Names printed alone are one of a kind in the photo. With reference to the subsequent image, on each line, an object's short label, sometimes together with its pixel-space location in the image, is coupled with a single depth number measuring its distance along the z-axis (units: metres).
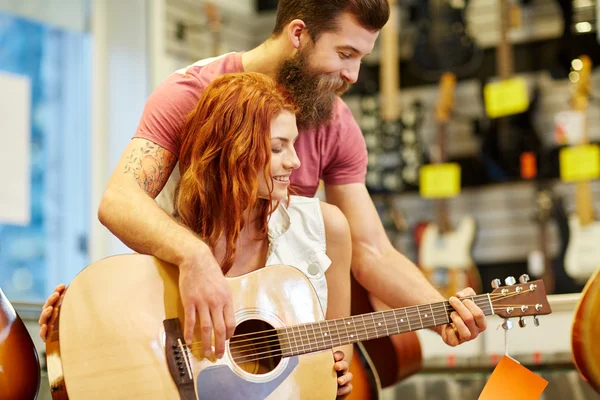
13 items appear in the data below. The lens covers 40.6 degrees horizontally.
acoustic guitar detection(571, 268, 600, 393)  1.86
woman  1.80
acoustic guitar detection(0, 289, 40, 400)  1.71
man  1.62
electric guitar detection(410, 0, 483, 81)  5.18
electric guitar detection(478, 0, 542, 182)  4.93
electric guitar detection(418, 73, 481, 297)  5.08
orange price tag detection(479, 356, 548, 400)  1.73
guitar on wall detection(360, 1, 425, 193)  5.28
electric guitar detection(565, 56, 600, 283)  4.60
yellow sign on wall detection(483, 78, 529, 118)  4.90
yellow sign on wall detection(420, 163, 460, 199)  5.17
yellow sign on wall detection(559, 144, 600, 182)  4.64
